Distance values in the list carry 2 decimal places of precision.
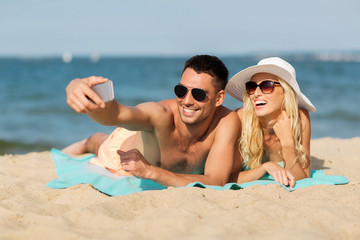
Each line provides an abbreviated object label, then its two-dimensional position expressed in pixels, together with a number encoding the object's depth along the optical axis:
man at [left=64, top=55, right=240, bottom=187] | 3.66
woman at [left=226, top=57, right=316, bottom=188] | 4.09
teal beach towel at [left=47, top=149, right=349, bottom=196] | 3.93
